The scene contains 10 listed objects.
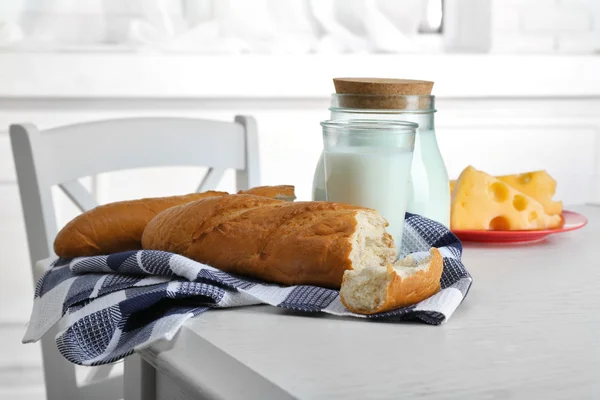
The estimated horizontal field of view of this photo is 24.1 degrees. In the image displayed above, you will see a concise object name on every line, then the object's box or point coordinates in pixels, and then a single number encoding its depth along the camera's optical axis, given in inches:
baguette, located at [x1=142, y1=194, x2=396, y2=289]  41.6
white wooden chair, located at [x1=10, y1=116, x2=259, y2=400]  57.0
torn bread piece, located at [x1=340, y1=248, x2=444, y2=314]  39.2
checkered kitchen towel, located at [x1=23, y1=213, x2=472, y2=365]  39.5
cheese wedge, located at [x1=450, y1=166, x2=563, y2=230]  51.4
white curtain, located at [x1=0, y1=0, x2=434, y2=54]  84.2
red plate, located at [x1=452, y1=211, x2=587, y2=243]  51.1
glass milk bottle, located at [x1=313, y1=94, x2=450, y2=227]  46.8
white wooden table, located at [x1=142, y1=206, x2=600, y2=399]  34.4
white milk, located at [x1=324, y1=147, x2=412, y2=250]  44.9
